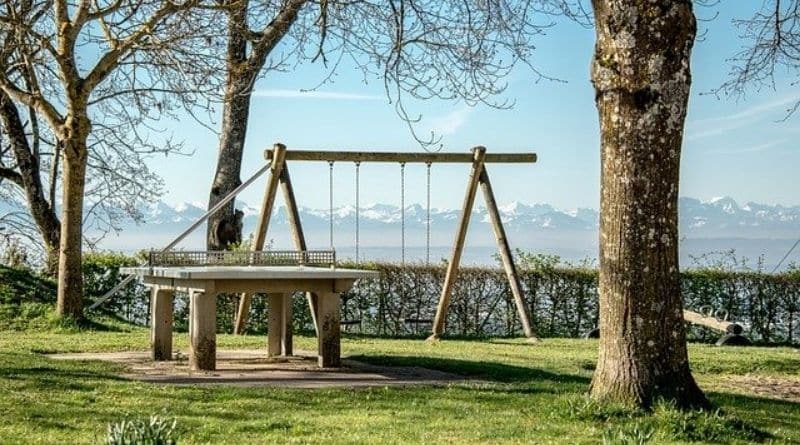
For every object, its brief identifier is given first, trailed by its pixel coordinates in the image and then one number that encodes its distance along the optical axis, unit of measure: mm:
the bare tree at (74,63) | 16359
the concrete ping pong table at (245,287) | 10945
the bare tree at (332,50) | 13250
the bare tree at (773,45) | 15219
